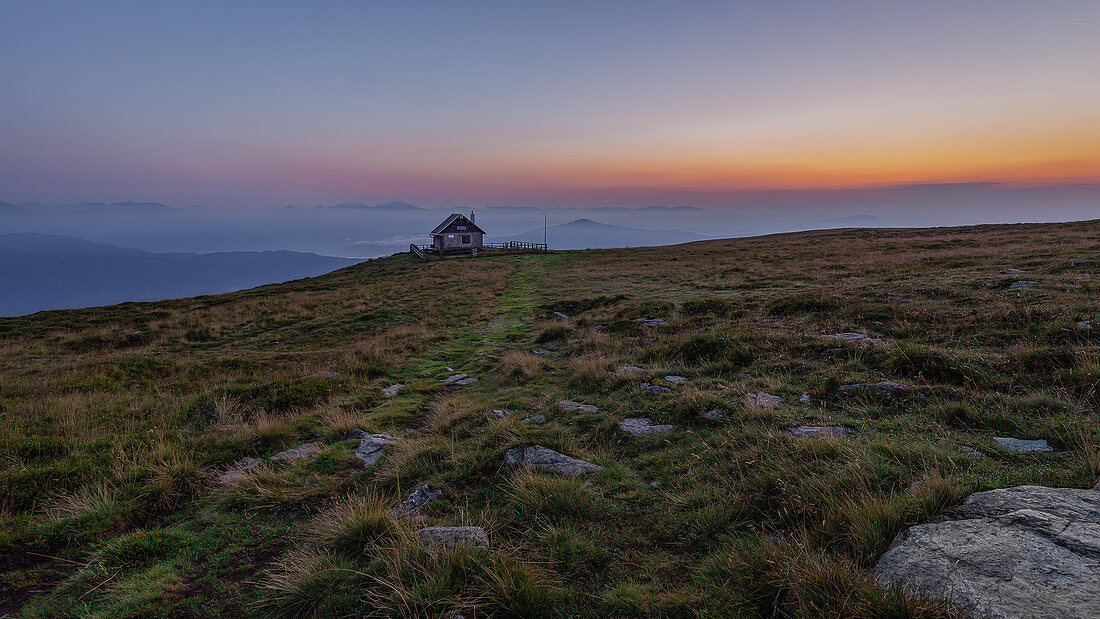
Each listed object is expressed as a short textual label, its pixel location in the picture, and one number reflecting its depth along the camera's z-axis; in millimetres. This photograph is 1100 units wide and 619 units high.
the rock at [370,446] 6465
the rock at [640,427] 6418
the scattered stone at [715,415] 6328
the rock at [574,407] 7600
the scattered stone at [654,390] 7816
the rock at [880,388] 6453
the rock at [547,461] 5341
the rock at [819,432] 5240
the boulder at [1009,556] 2363
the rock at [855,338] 8877
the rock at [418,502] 4621
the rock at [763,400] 6508
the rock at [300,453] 6504
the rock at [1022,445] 4407
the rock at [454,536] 3721
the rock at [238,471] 5660
